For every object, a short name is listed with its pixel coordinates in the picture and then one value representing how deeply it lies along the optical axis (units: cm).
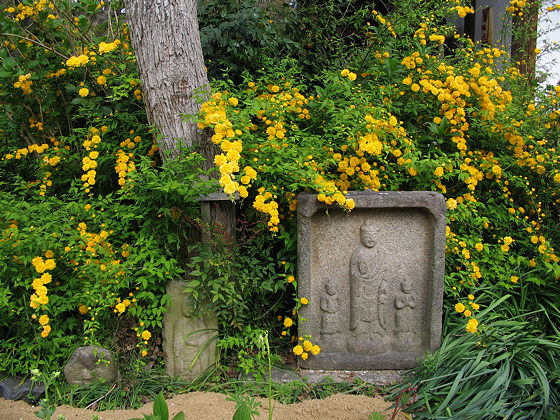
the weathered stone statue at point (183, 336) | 256
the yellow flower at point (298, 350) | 255
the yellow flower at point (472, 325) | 239
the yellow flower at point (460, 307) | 254
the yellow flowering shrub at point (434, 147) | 264
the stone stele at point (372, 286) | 266
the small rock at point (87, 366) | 241
